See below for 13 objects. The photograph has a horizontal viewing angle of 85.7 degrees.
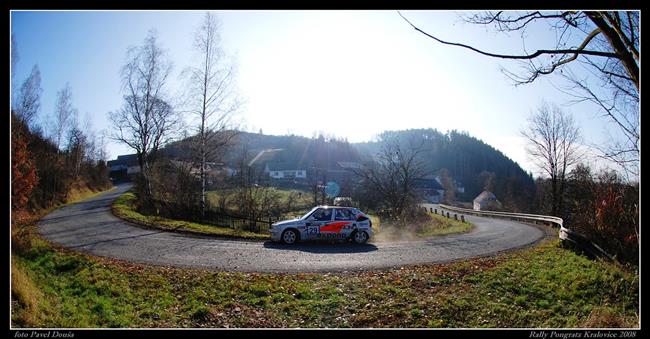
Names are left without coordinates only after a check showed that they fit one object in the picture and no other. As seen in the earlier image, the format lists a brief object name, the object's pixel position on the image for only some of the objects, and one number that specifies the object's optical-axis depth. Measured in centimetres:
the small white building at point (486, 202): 6615
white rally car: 1396
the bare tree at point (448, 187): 10188
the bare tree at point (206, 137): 2061
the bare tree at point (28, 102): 2520
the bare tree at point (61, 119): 3516
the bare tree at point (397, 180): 2827
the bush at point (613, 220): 982
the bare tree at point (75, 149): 3766
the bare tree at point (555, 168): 3325
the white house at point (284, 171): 9598
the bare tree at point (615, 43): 506
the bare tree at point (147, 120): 2478
